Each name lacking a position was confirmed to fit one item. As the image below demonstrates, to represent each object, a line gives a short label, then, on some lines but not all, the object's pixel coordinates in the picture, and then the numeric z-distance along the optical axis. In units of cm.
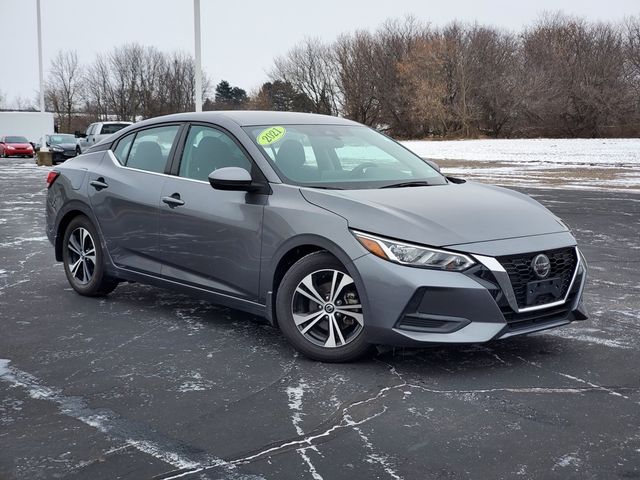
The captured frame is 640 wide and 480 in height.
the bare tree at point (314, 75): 8250
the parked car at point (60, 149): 3519
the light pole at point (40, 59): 3794
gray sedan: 451
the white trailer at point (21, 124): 7125
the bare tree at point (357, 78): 7850
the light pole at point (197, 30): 2070
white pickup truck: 3011
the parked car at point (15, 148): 4606
